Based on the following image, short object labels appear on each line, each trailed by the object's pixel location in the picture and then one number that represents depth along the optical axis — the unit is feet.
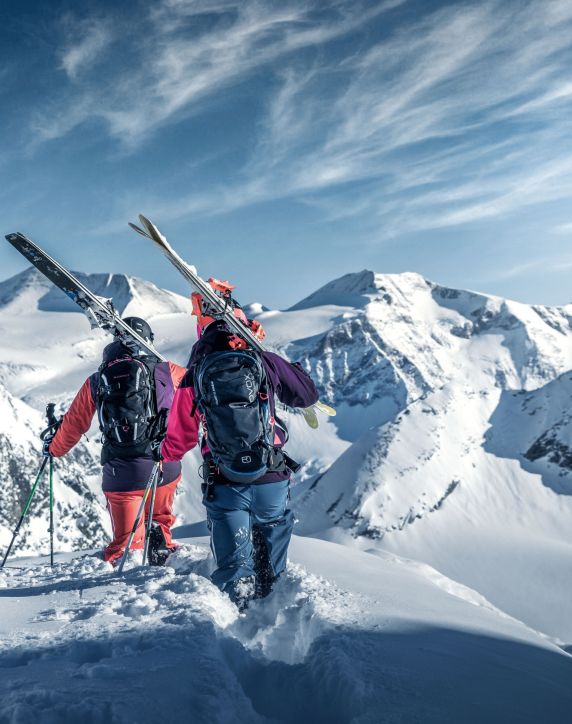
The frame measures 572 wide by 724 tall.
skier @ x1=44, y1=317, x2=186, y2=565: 19.48
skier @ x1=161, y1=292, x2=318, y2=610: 14.49
